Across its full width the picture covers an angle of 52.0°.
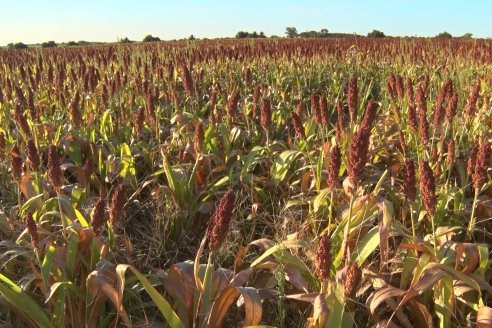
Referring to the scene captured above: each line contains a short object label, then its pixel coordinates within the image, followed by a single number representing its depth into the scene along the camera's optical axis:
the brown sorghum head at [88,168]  2.50
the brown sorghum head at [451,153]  2.42
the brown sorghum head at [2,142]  2.80
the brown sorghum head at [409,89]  3.58
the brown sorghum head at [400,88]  3.49
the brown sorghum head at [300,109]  3.54
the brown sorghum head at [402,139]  2.68
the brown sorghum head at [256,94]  3.96
